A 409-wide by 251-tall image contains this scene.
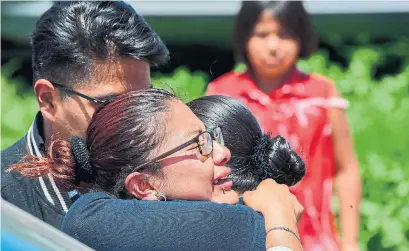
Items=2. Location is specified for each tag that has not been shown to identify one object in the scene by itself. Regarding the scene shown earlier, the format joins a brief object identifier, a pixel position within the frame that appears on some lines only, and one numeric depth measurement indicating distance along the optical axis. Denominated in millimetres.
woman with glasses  2767
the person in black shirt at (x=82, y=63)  3178
